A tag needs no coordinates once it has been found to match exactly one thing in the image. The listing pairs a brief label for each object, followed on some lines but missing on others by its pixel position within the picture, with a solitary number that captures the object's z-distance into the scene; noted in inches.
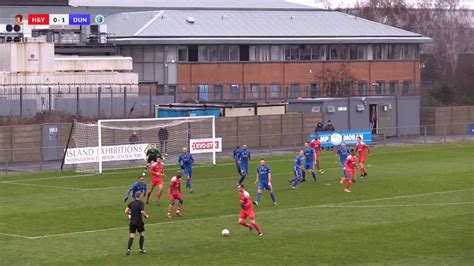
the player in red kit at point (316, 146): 2188.7
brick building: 3501.5
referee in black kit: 1275.8
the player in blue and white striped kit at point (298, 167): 1993.1
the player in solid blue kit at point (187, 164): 1943.9
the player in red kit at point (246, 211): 1398.9
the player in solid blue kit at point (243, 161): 2063.2
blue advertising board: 2851.9
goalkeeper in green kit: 2011.6
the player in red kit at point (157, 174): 1755.7
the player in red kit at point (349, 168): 1951.3
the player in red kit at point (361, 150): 2176.4
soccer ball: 1423.5
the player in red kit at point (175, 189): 1588.3
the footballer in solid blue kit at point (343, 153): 2168.6
